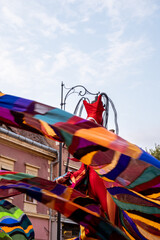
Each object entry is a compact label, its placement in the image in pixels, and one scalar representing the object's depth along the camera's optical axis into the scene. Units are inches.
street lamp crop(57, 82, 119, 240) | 178.9
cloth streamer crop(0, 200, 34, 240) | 140.6
